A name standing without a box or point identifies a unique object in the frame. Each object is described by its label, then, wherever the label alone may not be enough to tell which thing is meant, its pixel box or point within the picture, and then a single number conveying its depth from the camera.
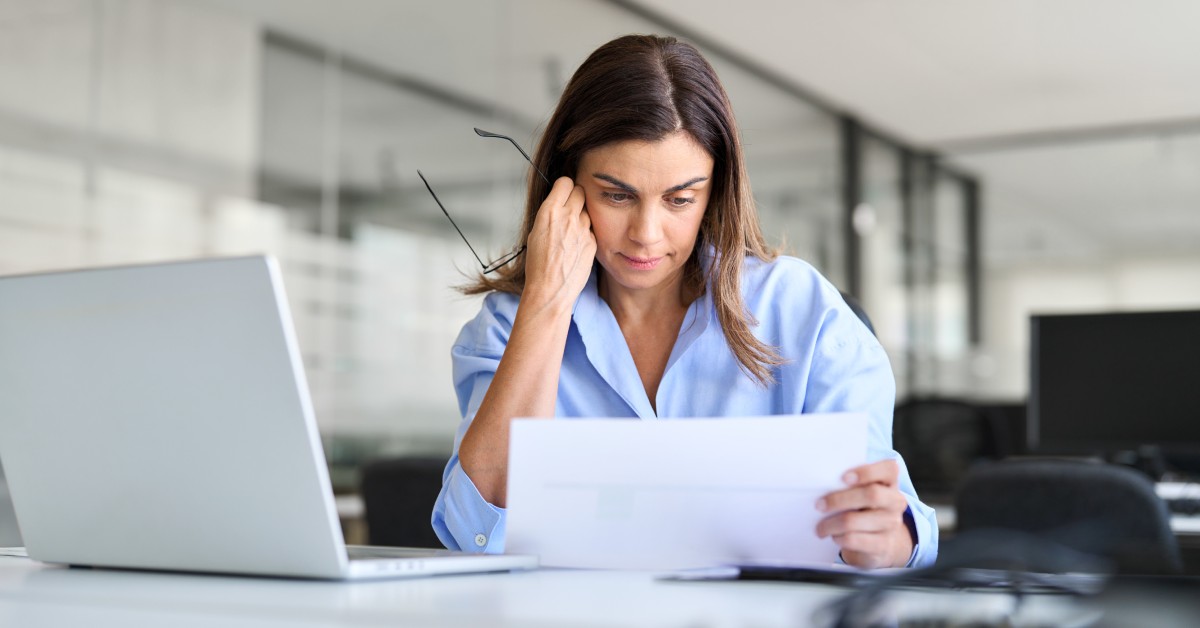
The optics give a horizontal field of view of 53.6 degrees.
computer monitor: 3.10
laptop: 0.88
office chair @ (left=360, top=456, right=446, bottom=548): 2.67
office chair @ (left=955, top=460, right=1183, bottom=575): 2.28
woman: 1.52
